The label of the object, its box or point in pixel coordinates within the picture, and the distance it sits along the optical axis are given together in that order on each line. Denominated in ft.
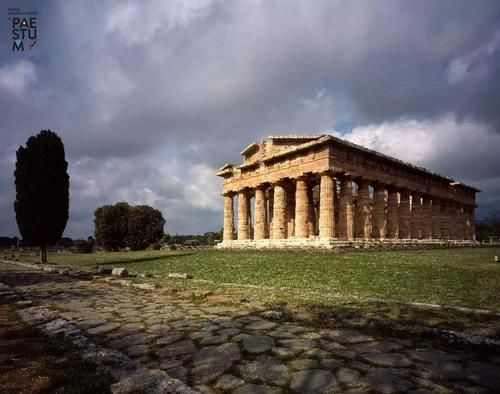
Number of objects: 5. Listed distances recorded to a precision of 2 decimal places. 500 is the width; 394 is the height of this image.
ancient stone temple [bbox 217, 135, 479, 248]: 89.56
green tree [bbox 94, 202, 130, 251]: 187.52
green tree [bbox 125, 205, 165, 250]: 191.93
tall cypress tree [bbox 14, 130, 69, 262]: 80.43
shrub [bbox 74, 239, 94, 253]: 182.19
